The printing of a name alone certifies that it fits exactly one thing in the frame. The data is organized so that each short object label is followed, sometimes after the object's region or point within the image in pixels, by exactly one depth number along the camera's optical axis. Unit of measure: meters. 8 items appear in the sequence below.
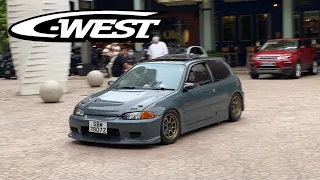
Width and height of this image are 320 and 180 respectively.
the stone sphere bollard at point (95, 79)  19.05
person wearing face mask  22.52
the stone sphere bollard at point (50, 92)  14.58
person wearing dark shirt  15.05
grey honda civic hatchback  8.45
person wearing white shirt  17.66
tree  37.14
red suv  20.70
